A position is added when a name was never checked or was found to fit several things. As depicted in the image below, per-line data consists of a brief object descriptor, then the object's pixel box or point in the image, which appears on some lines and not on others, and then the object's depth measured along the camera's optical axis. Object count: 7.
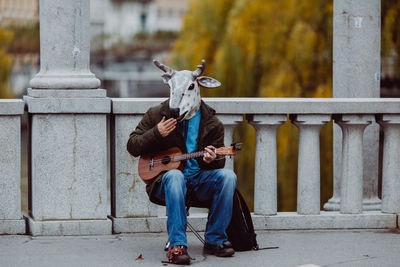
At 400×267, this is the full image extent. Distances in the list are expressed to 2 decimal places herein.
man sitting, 8.49
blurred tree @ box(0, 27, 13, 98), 49.24
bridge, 9.81
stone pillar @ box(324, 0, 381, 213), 11.16
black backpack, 9.00
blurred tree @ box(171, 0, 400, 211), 23.50
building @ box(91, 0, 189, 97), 110.69
